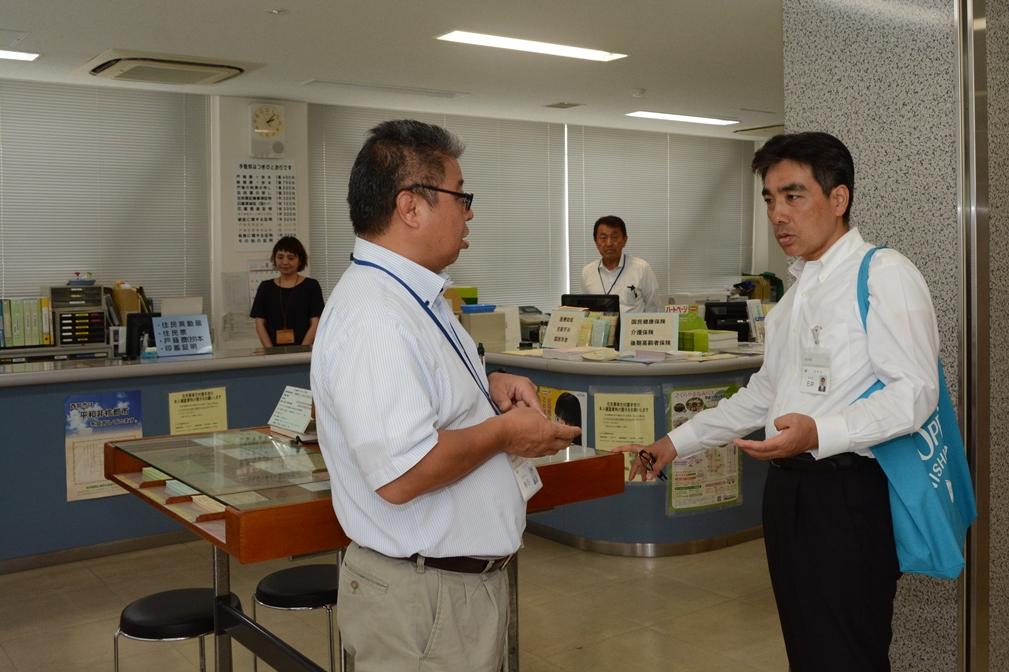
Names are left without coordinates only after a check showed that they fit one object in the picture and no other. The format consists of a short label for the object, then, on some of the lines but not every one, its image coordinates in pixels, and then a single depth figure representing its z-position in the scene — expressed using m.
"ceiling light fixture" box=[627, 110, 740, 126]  9.47
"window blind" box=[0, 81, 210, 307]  7.35
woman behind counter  6.22
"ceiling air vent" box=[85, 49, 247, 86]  6.46
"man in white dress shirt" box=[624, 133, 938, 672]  1.87
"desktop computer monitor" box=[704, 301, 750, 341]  6.01
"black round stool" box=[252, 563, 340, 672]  2.79
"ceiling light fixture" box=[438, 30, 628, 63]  6.07
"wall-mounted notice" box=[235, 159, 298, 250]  8.12
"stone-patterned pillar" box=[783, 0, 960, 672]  2.38
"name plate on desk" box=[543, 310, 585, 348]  5.27
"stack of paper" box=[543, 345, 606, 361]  4.94
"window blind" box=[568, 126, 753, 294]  10.37
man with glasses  1.65
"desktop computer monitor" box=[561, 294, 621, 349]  5.80
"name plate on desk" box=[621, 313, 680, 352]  4.95
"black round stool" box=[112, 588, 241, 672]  2.60
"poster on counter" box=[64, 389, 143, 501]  4.57
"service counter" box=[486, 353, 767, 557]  4.70
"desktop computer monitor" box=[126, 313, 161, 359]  4.91
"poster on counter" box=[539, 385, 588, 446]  4.78
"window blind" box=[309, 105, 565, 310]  8.73
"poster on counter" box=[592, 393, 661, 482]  4.68
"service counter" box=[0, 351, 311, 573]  4.46
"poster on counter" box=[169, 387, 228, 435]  4.81
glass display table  1.96
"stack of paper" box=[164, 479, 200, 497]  2.25
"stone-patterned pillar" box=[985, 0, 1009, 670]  2.43
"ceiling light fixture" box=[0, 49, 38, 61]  6.35
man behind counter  6.91
